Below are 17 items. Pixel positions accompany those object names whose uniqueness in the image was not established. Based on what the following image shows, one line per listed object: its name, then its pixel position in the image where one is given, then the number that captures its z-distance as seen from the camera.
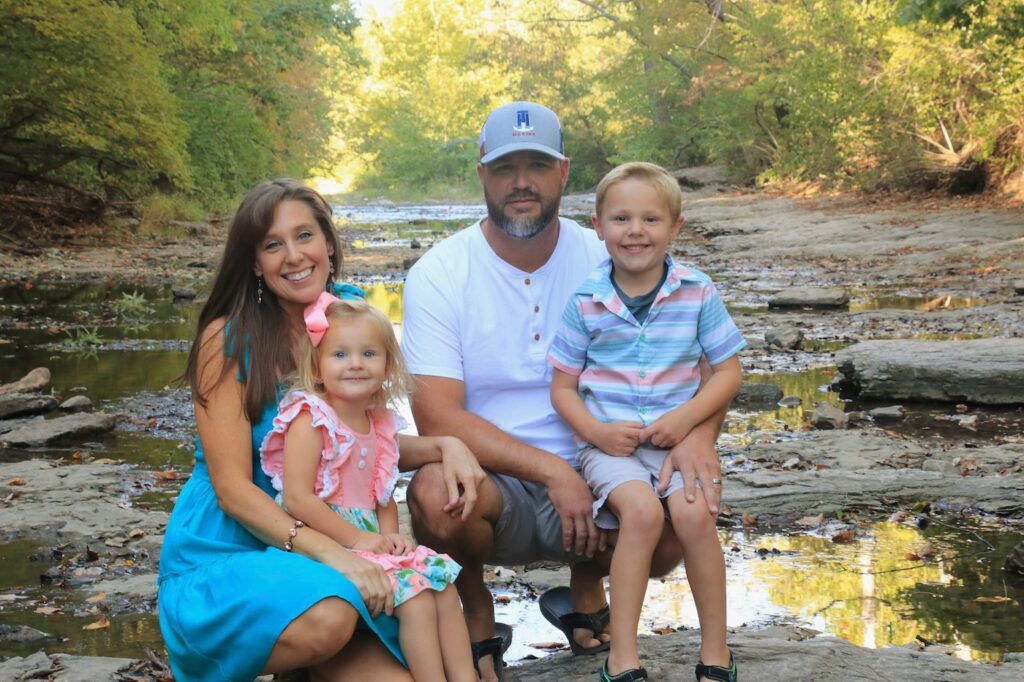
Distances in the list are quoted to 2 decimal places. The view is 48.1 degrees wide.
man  3.53
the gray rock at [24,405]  7.55
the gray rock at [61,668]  3.37
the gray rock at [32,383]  8.10
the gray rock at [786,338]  9.77
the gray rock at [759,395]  7.77
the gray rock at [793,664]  3.17
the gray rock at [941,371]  7.36
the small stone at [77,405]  7.74
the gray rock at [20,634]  3.83
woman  2.81
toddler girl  2.93
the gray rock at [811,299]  12.03
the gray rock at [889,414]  7.18
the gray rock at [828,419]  6.95
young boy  3.41
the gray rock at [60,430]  6.84
